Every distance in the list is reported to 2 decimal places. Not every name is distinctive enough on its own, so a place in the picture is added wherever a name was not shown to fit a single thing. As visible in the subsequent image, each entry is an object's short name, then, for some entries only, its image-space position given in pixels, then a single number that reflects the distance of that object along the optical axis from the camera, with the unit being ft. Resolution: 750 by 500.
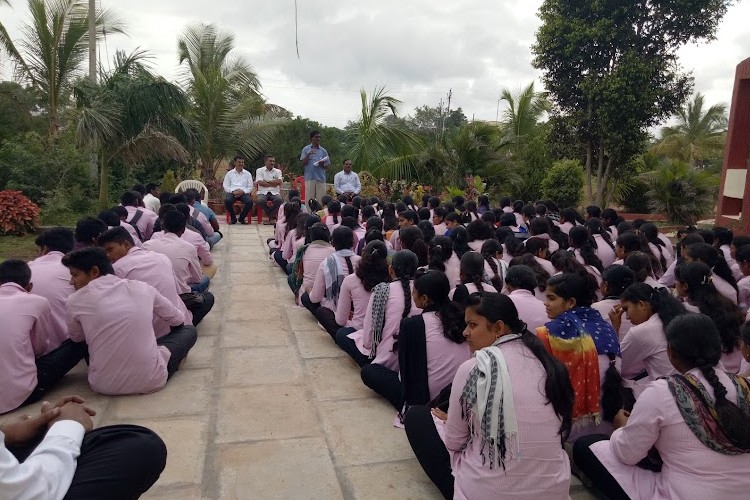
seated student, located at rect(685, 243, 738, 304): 15.52
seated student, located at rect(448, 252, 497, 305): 13.43
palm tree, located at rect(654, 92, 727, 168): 88.33
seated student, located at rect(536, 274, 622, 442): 9.84
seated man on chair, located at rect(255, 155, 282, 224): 41.60
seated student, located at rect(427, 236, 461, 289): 16.25
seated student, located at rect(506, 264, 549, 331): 11.91
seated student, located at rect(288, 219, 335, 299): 19.84
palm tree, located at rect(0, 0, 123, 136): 44.73
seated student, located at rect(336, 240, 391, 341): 15.31
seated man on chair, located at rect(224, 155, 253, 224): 40.75
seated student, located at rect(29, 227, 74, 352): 13.44
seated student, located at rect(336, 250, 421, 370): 13.03
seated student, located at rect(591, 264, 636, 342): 12.29
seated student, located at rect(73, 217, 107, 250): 16.56
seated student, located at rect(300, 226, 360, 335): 17.46
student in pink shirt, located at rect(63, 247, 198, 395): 12.37
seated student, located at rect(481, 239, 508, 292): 16.03
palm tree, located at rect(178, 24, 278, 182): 48.57
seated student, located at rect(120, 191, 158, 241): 25.63
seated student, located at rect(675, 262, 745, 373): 11.13
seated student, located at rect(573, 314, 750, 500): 7.34
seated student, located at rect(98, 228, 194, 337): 14.92
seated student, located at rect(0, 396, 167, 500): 6.64
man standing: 39.47
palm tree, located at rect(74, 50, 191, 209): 36.68
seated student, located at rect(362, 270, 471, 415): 11.24
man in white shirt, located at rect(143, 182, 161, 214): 31.63
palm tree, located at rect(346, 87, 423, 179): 49.78
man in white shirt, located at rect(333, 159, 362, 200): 41.47
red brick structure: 40.70
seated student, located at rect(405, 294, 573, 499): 7.59
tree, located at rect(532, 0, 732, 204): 39.01
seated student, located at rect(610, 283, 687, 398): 10.71
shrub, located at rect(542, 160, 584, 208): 55.88
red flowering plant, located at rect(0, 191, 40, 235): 33.63
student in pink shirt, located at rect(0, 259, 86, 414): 11.85
